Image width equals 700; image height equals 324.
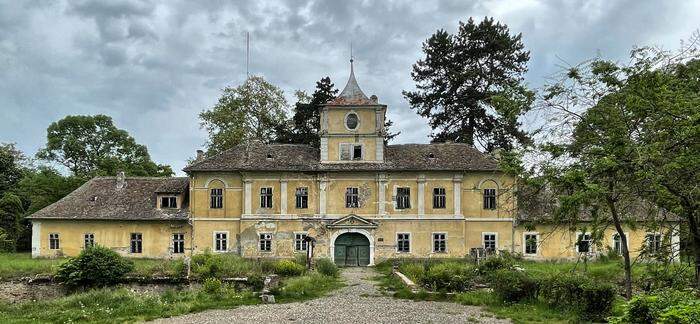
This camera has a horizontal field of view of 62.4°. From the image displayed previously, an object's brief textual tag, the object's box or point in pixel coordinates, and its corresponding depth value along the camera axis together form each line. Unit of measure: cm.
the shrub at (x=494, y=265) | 1983
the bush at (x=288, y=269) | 2206
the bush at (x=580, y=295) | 1324
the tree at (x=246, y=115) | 4350
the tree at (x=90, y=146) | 5000
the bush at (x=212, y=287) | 1769
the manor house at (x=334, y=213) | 3197
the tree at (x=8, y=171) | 4716
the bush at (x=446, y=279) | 1758
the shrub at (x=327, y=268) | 2355
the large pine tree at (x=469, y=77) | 4209
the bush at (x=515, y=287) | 1541
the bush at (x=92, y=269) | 1947
